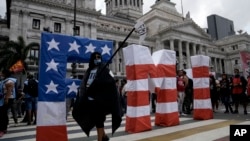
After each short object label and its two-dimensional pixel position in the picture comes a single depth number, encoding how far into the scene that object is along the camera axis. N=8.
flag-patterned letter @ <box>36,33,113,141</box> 4.84
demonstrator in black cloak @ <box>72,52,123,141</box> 4.11
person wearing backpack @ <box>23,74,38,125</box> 8.65
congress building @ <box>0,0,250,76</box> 31.12
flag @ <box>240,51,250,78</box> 13.27
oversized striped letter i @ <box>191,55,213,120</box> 7.66
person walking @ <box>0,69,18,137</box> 6.60
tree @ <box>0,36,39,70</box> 23.89
